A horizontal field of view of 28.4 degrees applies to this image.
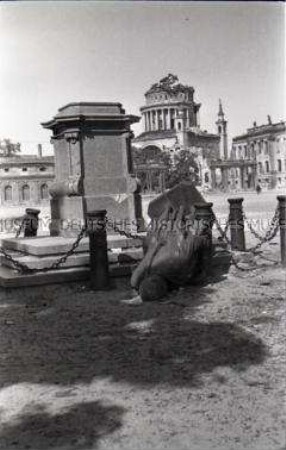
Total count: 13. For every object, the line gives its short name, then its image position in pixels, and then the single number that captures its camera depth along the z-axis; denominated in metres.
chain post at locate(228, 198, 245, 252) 11.60
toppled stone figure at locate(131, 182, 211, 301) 7.96
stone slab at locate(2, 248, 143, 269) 9.16
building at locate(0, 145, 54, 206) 69.69
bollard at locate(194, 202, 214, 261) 8.30
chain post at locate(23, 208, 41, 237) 13.20
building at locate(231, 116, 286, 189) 88.38
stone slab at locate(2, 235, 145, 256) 9.62
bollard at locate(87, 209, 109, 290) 8.51
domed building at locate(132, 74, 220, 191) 97.19
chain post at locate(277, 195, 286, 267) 10.09
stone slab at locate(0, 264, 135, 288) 8.55
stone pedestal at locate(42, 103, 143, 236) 11.31
